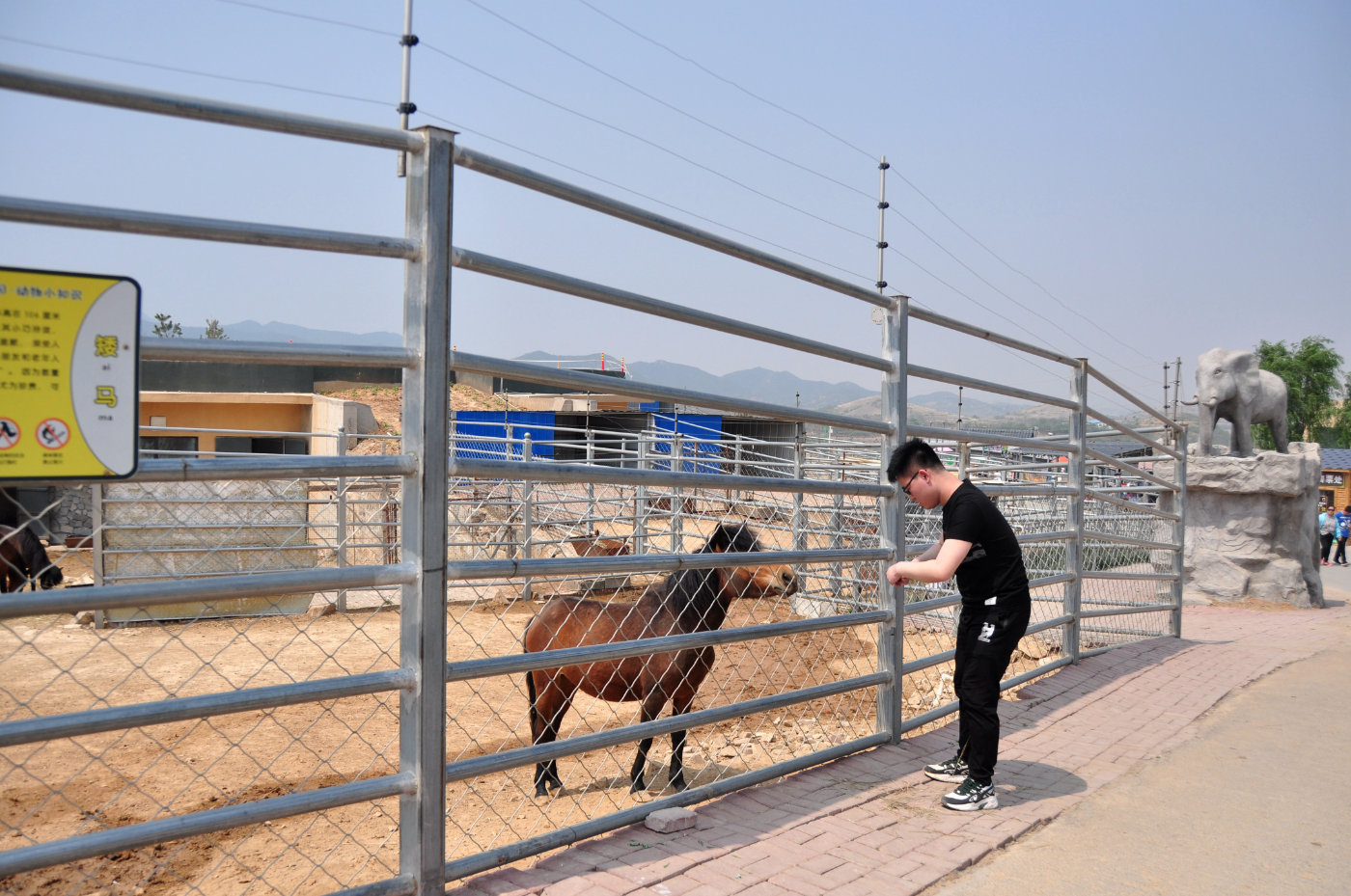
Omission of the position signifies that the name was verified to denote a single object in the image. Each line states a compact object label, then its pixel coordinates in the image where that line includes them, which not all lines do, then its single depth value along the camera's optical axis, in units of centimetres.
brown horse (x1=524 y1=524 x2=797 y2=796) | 436
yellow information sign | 185
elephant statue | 1327
